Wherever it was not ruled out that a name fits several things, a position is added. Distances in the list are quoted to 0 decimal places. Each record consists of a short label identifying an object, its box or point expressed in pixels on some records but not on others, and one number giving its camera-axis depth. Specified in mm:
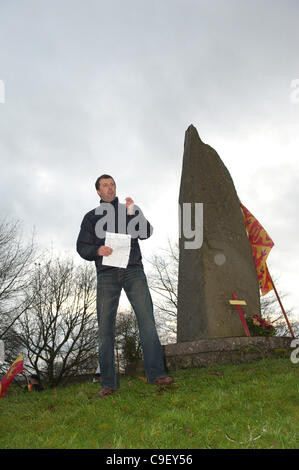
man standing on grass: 4418
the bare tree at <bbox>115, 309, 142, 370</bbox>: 20400
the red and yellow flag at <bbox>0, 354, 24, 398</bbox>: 5672
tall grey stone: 6840
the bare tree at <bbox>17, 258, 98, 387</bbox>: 16812
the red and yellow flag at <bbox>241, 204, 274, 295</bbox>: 7734
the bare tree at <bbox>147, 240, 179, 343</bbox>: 21266
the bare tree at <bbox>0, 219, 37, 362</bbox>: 15727
